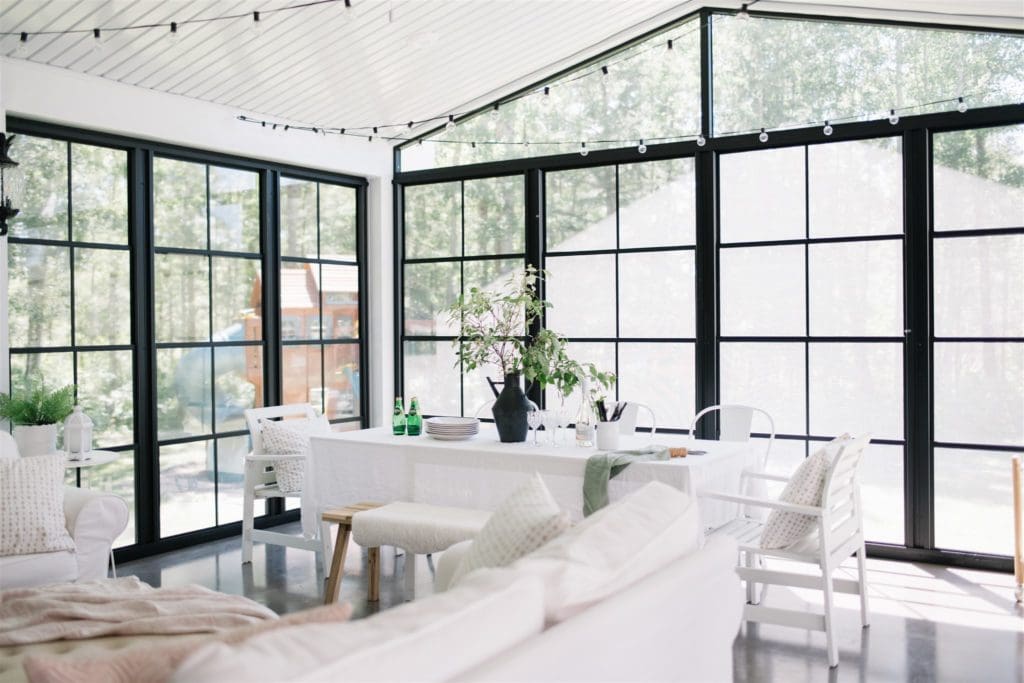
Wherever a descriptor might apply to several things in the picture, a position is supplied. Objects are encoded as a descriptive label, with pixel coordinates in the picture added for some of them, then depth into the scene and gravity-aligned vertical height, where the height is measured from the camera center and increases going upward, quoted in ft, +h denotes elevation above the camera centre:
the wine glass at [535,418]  14.67 -1.24
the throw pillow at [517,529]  7.45 -1.57
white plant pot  14.47 -1.48
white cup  13.70 -1.43
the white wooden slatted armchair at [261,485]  16.29 -2.64
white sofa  4.42 -1.62
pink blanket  8.57 -2.62
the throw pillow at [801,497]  11.56 -2.03
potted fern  14.51 -1.14
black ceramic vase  14.48 -1.14
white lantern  14.83 -1.46
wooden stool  13.60 -3.05
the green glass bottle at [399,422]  15.80 -1.38
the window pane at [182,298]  17.97 +0.95
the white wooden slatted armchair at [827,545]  11.40 -2.75
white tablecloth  12.72 -1.95
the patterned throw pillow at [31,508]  11.79 -2.15
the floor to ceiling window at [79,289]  15.81 +1.04
